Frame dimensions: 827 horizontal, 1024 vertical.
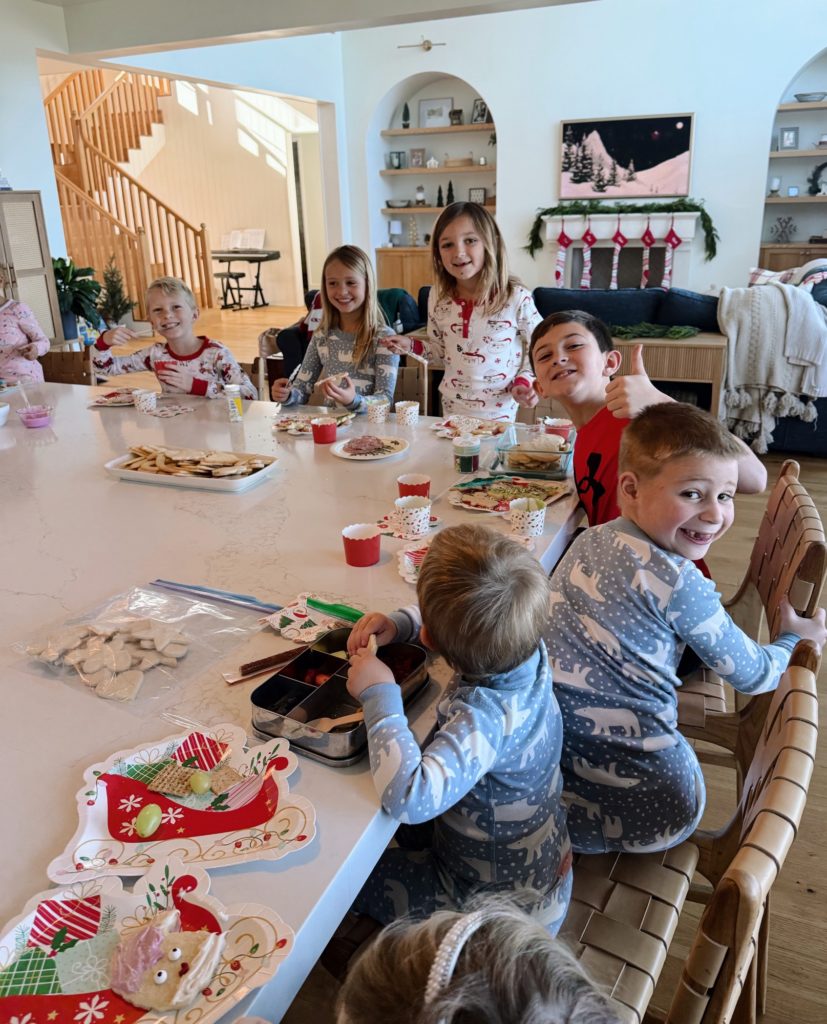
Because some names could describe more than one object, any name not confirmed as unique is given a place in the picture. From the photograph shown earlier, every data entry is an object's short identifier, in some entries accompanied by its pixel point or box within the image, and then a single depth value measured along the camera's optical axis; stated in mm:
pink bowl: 2424
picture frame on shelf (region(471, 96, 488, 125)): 8203
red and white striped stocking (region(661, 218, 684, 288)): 7535
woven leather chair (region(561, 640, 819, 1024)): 679
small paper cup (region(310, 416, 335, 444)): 2188
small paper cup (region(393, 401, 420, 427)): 2350
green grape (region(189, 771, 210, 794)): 878
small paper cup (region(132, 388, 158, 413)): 2564
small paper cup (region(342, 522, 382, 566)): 1398
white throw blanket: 4109
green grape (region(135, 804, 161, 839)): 825
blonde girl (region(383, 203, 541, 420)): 2549
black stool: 10836
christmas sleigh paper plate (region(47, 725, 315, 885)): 795
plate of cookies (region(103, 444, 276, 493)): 1843
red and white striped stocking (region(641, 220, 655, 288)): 7641
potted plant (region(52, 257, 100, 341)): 6020
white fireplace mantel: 7473
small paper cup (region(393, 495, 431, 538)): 1515
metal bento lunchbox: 924
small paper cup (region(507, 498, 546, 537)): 1517
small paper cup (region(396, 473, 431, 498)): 1698
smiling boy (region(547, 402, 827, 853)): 1136
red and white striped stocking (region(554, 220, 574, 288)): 7895
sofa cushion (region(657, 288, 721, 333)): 4535
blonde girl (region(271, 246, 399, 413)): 2641
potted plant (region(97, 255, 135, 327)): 7484
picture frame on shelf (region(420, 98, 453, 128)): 8406
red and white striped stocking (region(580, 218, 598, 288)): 7812
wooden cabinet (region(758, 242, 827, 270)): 7281
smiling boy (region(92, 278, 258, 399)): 2799
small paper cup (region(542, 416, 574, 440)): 2082
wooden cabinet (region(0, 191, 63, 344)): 5176
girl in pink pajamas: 3918
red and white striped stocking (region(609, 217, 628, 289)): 7727
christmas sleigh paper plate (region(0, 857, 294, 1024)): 654
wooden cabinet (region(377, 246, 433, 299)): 8469
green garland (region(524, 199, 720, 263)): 7426
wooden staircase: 8531
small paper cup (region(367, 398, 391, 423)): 2367
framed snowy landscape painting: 7425
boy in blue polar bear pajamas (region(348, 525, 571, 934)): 893
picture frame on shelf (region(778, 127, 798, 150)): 7289
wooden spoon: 979
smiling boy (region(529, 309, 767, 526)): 1624
